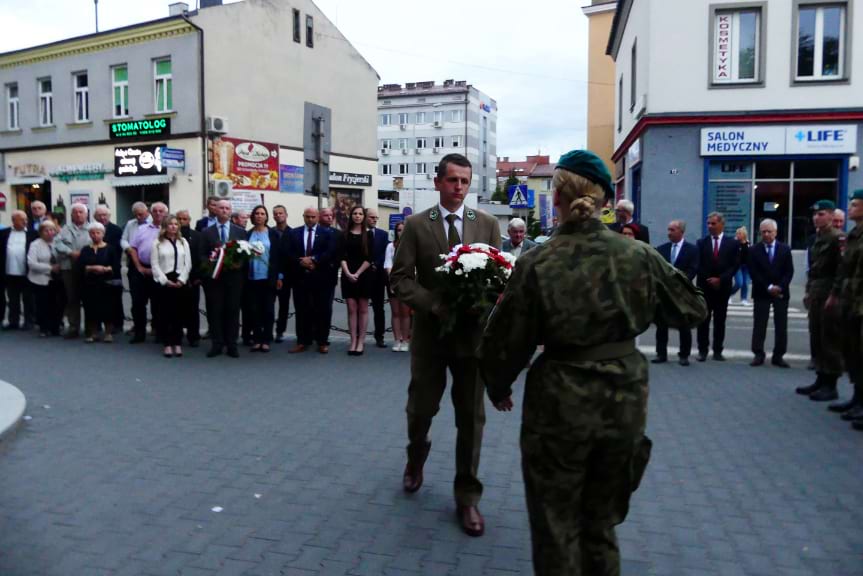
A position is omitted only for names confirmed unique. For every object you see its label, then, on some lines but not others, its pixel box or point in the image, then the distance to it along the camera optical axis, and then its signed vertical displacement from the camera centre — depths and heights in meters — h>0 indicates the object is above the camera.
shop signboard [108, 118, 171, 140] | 28.58 +4.06
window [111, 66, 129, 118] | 29.84 +5.66
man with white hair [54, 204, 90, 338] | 11.99 -0.25
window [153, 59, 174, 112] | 28.61 +5.58
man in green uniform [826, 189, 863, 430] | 6.61 -0.55
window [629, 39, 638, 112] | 24.20 +5.29
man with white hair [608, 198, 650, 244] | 10.12 +0.28
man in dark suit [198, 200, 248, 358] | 10.47 -0.88
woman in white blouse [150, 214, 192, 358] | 10.41 -0.49
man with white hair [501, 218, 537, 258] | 10.31 +0.01
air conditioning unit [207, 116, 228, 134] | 27.61 +4.03
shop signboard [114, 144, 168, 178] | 28.55 +2.84
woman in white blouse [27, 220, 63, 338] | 12.19 -0.68
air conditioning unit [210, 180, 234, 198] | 21.43 +1.38
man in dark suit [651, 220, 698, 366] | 10.02 -0.30
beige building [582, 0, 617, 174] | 36.84 +6.98
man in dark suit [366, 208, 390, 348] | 11.03 -0.46
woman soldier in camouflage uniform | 2.92 -0.47
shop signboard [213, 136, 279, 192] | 28.39 +2.80
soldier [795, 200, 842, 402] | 7.83 -0.74
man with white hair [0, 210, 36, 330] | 12.66 -0.49
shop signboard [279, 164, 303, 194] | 31.48 +2.38
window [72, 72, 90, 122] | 31.00 +5.58
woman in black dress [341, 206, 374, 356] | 10.73 -0.51
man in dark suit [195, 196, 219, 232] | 11.02 +0.30
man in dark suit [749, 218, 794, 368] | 10.05 -0.60
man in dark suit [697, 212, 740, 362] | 10.21 -0.45
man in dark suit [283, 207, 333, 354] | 10.86 -0.59
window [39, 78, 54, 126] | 32.28 +5.53
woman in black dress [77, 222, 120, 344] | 11.52 -0.62
